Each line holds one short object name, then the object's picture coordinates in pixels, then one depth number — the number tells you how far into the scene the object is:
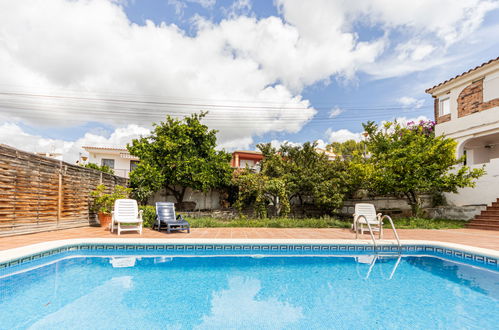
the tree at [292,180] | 13.14
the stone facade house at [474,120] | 13.08
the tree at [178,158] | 14.14
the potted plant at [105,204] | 10.45
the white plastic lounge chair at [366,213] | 9.79
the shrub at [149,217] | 10.66
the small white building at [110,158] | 34.12
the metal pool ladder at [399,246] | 7.33
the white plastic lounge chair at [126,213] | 8.71
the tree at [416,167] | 11.56
